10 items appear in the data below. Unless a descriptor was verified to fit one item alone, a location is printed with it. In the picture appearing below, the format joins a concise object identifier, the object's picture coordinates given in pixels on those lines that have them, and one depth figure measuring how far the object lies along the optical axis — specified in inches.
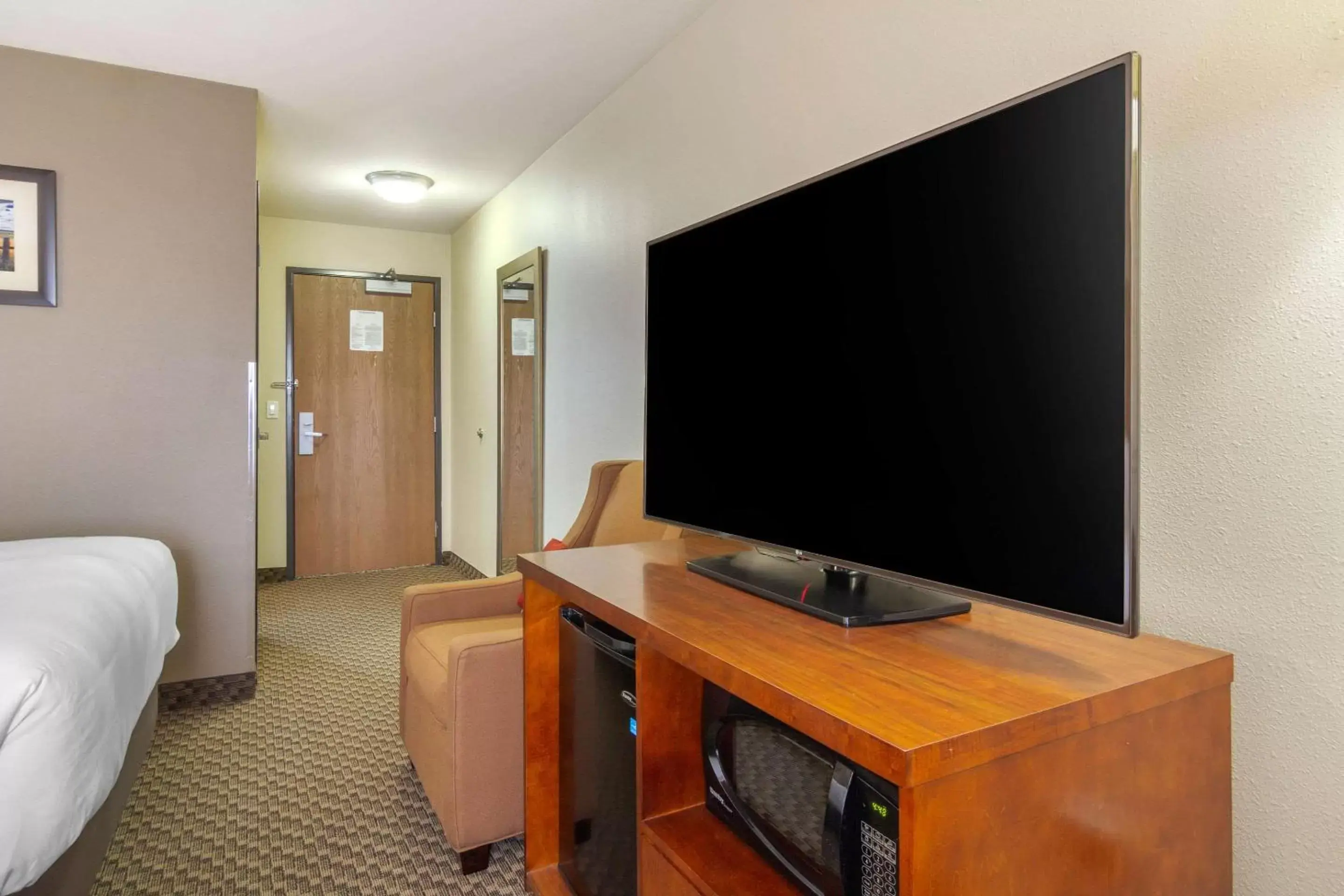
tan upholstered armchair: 74.1
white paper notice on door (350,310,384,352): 207.5
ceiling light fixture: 159.5
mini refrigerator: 55.8
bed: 46.7
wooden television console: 30.9
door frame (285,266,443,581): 199.3
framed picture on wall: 106.6
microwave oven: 34.8
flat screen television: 36.1
